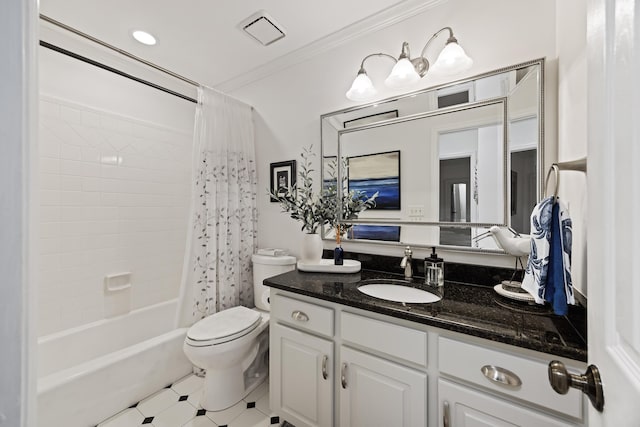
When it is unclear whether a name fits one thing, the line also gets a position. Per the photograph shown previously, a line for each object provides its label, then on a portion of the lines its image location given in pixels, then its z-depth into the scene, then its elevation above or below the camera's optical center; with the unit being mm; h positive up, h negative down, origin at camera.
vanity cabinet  800 -609
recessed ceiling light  1793 +1238
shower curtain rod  1366 +936
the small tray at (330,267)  1588 -337
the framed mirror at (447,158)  1259 +319
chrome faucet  1474 -286
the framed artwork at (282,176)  2123 +307
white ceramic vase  1687 -236
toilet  1510 -839
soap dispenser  1338 -301
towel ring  761 +119
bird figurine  1141 -146
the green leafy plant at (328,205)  1737 +52
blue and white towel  835 -136
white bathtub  1349 -978
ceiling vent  1653 +1243
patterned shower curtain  1899 +5
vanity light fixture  1332 +809
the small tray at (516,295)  1028 -334
